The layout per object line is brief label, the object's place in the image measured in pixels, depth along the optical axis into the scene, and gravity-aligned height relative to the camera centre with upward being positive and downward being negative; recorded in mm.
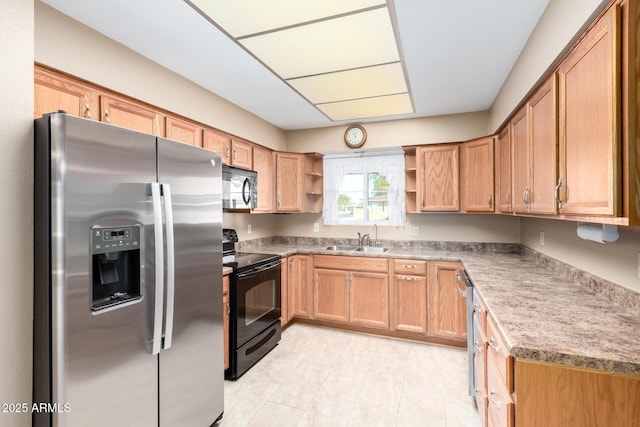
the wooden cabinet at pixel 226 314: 2393 -816
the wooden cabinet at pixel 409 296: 3160 -891
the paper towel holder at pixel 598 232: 1393 -100
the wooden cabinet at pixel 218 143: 2740 +659
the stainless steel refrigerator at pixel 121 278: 1143 -301
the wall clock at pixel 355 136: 3920 +1002
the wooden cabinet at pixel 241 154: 3090 +626
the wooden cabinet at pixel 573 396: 957 -616
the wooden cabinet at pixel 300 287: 3508 -885
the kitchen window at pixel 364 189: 3912 +317
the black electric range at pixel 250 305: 2457 -838
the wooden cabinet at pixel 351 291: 3326 -900
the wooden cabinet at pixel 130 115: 1911 +672
